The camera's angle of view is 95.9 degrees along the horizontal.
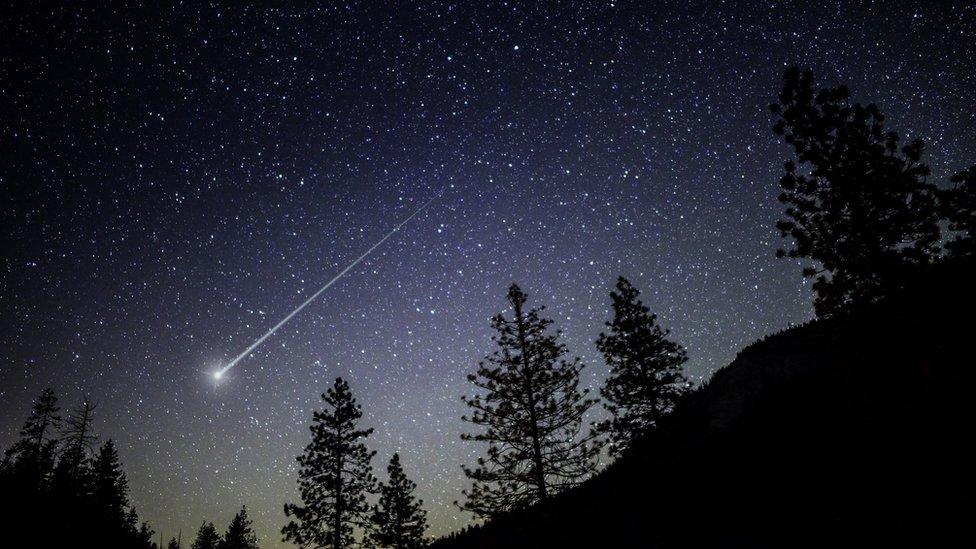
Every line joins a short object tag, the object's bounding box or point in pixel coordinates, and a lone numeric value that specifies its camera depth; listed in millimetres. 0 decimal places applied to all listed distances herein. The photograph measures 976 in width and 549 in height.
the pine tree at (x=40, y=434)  34531
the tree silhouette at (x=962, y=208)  12618
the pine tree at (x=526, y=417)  17000
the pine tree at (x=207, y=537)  58125
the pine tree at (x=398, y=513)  34138
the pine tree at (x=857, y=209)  12578
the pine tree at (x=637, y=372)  19547
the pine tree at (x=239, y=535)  53000
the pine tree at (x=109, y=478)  38641
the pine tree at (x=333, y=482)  25141
